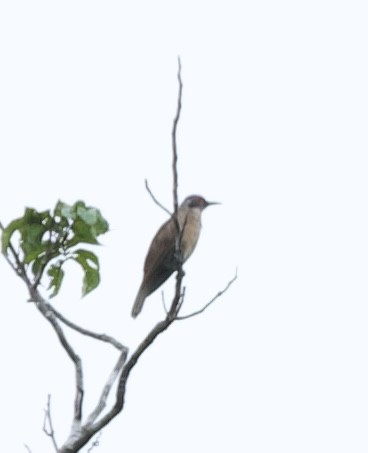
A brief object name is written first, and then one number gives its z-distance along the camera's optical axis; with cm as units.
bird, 1814
